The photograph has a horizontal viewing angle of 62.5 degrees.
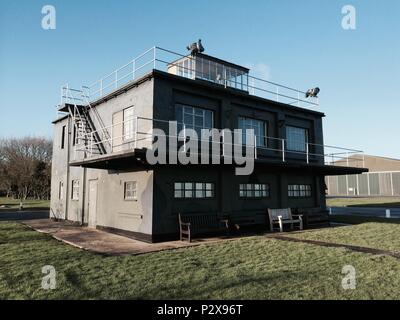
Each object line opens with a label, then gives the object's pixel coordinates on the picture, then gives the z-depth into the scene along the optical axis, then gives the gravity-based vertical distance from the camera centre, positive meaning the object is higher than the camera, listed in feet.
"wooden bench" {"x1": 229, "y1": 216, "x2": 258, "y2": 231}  49.10 -4.26
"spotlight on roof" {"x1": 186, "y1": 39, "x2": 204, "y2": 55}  54.54 +24.19
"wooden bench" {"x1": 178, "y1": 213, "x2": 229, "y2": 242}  42.57 -4.15
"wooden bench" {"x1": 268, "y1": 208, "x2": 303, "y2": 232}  52.60 -4.16
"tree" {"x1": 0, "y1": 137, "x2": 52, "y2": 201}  146.00 +13.05
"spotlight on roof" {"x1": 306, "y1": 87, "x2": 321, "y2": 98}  69.51 +20.99
